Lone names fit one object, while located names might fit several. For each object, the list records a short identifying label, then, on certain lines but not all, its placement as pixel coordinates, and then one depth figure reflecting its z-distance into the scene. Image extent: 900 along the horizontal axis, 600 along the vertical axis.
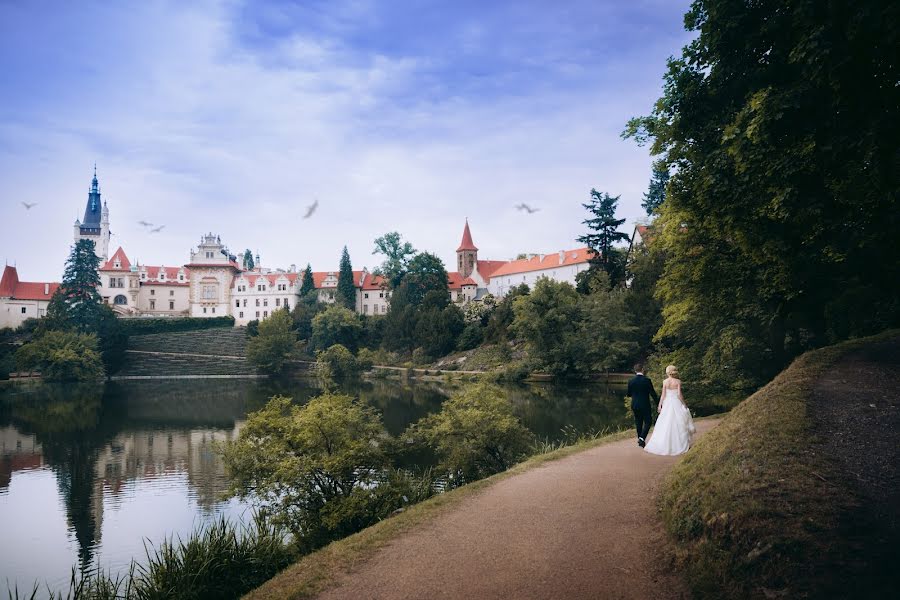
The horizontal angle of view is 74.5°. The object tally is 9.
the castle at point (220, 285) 75.12
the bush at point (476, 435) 12.27
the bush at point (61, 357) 48.09
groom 11.14
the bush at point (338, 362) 53.16
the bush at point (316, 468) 9.85
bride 10.11
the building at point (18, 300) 69.25
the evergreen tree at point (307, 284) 74.31
